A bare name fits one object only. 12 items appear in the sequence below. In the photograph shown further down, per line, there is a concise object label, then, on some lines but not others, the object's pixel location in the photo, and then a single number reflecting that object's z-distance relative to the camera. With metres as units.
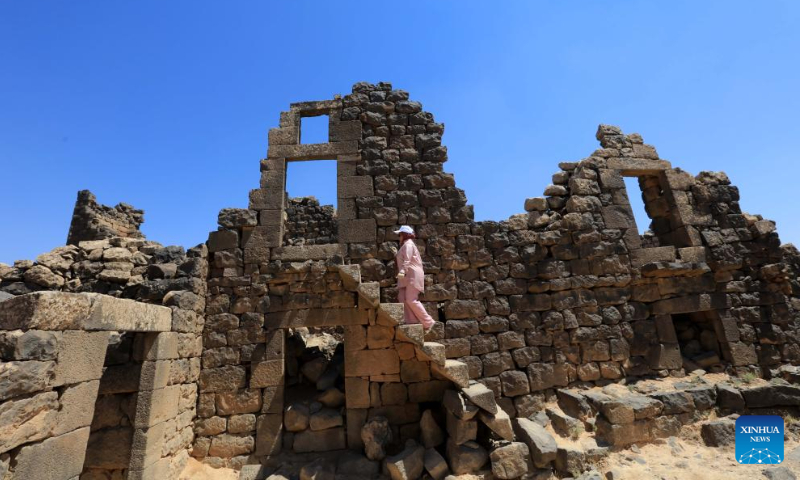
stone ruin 4.91
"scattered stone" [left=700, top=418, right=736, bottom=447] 5.01
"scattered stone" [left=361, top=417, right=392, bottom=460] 5.23
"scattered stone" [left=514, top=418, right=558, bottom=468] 4.48
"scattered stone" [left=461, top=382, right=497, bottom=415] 4.69
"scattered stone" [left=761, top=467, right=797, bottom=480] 4.16
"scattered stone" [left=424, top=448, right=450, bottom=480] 4.66
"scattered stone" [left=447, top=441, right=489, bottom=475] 4.55
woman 5.45
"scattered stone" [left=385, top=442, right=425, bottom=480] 4.71
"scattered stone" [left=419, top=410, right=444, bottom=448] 5.17
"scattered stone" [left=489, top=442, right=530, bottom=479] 4.41
